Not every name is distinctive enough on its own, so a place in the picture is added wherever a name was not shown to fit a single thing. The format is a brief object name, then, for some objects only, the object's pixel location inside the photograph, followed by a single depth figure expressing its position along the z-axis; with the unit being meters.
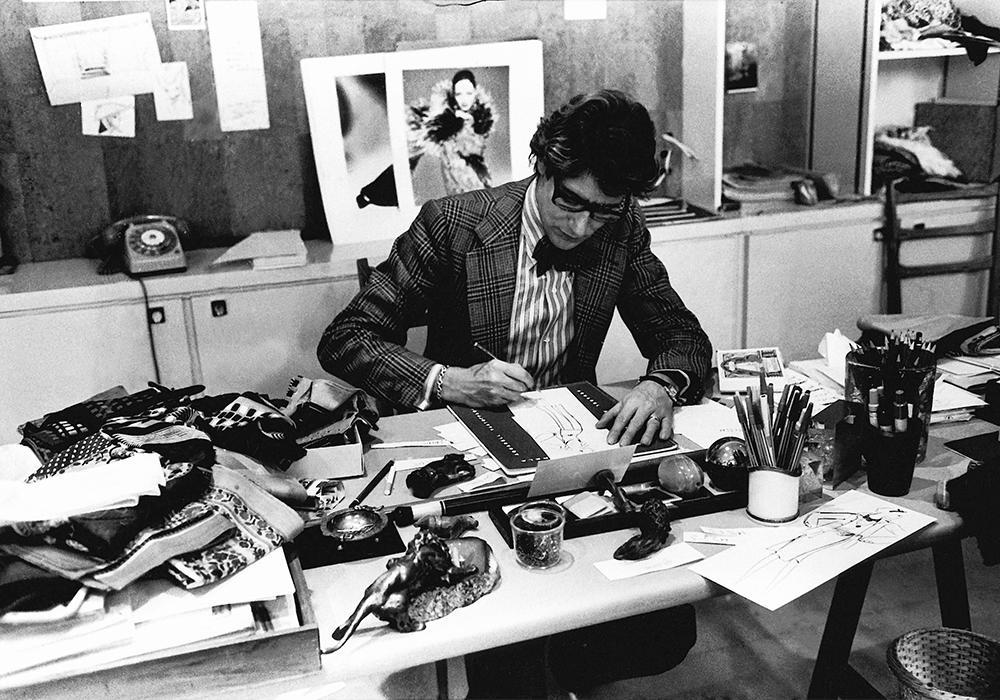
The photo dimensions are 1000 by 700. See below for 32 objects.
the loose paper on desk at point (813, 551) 1.35
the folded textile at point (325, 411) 1.75
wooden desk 1.23
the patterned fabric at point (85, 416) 1.53
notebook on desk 1.72
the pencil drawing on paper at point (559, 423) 1.74
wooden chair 3.40
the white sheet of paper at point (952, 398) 1.99
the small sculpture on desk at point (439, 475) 1.63
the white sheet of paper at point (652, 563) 1.39
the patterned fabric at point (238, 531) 1.25
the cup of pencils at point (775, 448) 1.52
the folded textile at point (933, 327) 2.30
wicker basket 1.74
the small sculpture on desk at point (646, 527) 1.43
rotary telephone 3.05
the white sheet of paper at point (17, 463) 1.46
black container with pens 1.63
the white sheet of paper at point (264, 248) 3.12
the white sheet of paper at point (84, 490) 1.22
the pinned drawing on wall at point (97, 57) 3.19
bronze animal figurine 1.25
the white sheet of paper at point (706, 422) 1.84
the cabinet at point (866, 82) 3.59
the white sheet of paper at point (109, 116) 3.27
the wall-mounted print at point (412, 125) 3.35
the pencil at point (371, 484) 1.63
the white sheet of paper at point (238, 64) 3.30
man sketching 1.95
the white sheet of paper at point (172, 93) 3.29
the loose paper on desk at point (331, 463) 1.71
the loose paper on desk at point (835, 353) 2.17
